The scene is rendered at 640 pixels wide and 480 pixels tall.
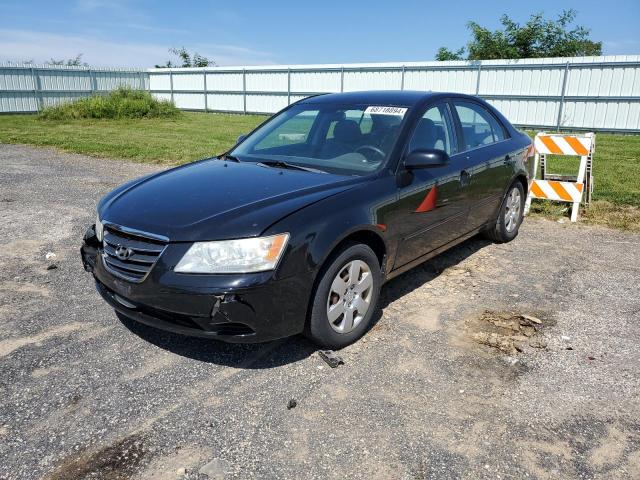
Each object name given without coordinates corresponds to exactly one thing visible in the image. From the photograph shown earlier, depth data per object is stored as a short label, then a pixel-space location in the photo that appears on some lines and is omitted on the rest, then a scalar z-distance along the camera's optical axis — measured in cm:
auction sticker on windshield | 416
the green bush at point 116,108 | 2203
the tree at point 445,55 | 3672
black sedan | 286
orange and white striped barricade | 670
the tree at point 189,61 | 5134
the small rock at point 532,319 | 398
